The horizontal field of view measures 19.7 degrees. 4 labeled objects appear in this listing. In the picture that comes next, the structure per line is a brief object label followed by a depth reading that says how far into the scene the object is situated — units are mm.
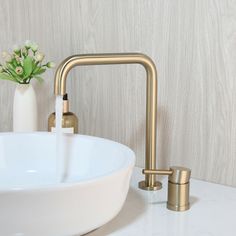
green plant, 1800
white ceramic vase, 1808
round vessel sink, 1213
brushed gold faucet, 1487
